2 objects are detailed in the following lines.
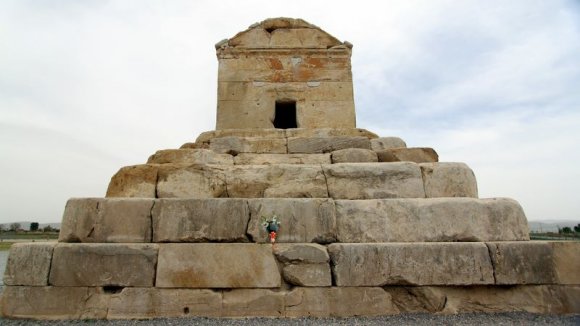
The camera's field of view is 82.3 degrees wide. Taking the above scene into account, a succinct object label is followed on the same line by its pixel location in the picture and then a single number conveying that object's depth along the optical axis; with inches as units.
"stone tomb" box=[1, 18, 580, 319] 158.6
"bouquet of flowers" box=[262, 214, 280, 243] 167.0
